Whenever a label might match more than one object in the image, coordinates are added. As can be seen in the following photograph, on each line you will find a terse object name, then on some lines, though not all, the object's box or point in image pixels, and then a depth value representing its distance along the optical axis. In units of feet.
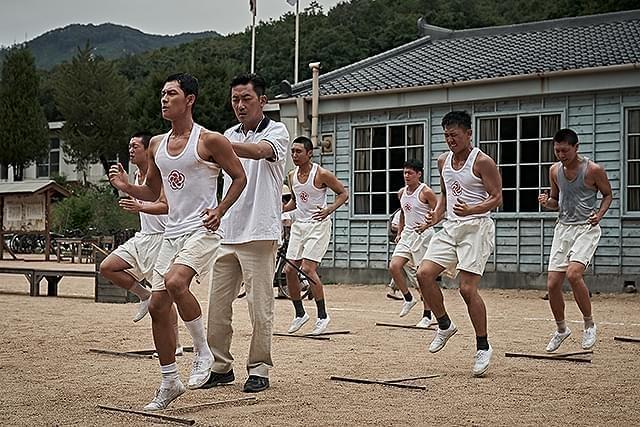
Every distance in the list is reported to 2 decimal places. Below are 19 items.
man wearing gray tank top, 34.68
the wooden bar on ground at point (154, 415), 21.09
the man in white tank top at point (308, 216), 40.91
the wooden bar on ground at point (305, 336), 38.50
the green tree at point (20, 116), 196.65
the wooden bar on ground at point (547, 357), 32.22
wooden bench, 60.44
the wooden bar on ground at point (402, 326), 42.84
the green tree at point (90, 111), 200.03
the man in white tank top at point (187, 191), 23.72
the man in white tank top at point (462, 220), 30.50
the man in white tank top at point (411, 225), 46.96
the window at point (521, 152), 66.28
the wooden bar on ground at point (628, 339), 37.81
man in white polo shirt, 26.45
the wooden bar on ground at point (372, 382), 26.30
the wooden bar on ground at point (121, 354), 32.32
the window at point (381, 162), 72.69
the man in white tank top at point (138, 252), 33.40
